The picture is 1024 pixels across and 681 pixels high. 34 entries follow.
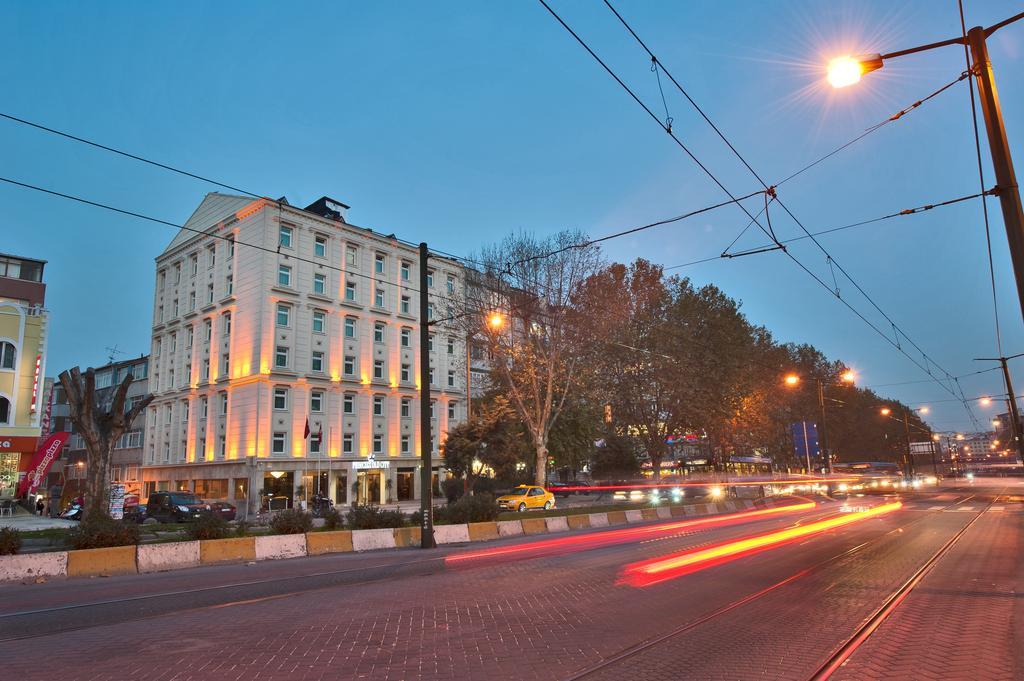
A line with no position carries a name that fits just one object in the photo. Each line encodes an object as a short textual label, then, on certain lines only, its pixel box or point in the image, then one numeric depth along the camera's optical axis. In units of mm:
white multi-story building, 43250
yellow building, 34844
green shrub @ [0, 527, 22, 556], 12758
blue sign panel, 48344
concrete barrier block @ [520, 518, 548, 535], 23359
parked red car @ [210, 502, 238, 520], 31706
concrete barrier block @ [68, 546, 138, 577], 12859
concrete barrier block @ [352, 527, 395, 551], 17984
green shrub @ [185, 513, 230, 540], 15867
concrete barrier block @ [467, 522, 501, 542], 20984
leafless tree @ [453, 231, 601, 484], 29781
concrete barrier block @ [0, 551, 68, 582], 11961
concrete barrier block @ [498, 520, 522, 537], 22297
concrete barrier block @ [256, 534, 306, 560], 15992
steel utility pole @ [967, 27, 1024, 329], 6801
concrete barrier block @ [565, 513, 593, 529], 25945
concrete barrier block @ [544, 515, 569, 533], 24750
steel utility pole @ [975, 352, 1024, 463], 29134
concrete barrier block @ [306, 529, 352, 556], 16981
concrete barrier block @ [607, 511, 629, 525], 28072
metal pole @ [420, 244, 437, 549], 17844
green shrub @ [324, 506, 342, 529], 18938
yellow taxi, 31473
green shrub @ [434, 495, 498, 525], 22297
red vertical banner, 32375
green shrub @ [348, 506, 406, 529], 19188
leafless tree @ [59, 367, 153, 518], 20766
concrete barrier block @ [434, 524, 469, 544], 19969
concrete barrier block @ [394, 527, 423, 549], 18875
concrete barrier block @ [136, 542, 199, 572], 13914
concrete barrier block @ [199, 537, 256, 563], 15078
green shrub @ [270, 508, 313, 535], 17375
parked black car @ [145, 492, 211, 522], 30219
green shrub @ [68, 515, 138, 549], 13688
